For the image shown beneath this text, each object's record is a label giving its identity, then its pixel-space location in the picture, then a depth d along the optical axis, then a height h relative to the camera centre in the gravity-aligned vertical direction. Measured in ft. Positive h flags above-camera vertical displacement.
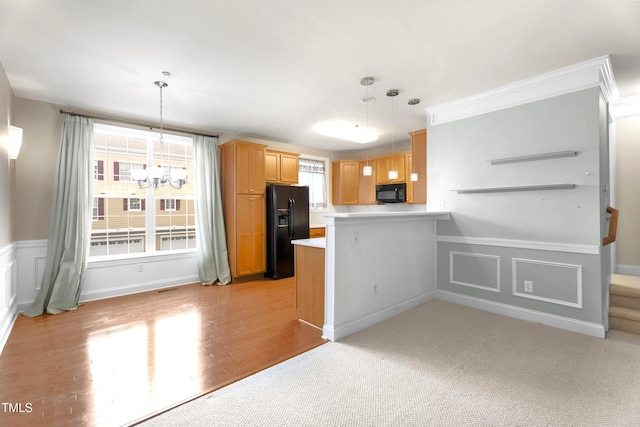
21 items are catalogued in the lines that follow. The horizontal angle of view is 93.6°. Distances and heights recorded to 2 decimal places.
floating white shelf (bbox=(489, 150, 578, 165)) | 9.88 +1.69
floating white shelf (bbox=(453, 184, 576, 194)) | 10.02 +0.63
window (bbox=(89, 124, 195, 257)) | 14.42 +0.63
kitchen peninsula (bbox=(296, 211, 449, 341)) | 9.41 -2.12
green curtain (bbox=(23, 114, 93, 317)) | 12.34 -0.39
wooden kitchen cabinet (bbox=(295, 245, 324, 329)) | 10.12 -2.63
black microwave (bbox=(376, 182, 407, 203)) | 19.26 +0.98
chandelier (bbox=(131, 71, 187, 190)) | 10.63 +1.34
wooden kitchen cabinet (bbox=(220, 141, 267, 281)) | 16.74 +0.35
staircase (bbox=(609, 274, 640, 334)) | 9.85 -3.61
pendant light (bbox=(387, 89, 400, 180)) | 11.70 +4.51
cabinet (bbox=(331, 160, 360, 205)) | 22.36 +2.03
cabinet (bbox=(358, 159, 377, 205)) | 21.34 +1.53
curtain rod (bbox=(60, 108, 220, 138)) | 13.08 +4.40
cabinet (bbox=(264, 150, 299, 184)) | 18.71 +2.73
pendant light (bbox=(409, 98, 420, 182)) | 12.71 +3.94
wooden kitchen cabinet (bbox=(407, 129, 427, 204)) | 16.18 +2.41
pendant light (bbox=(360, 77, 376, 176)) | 10.59 +4.53
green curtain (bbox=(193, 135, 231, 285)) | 16.47 -0.40
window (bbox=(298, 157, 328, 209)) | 22.03 +2.29
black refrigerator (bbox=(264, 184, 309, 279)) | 17.57 -1.01
